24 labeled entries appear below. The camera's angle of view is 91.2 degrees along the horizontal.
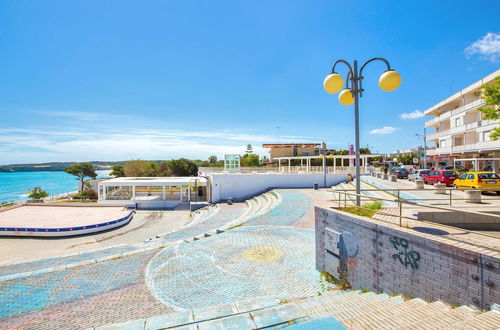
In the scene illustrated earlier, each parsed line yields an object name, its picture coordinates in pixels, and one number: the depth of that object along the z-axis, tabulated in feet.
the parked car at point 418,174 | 71.40
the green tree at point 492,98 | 41.73
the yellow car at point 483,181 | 38.81
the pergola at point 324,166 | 86.50
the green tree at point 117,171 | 229.17
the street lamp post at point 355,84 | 20.44
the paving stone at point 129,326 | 14.47
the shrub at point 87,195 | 117.39
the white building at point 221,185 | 91.86
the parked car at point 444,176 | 59.11
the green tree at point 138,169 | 201.38
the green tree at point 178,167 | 213.46
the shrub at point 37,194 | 115.14
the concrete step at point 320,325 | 12.35
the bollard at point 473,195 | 28.53
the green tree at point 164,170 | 212.60
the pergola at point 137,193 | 95.86
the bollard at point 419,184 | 42.52
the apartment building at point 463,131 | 87.97
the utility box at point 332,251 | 21.99
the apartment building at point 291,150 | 194.08
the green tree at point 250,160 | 230.27
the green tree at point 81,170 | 168.14
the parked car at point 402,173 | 90.27
